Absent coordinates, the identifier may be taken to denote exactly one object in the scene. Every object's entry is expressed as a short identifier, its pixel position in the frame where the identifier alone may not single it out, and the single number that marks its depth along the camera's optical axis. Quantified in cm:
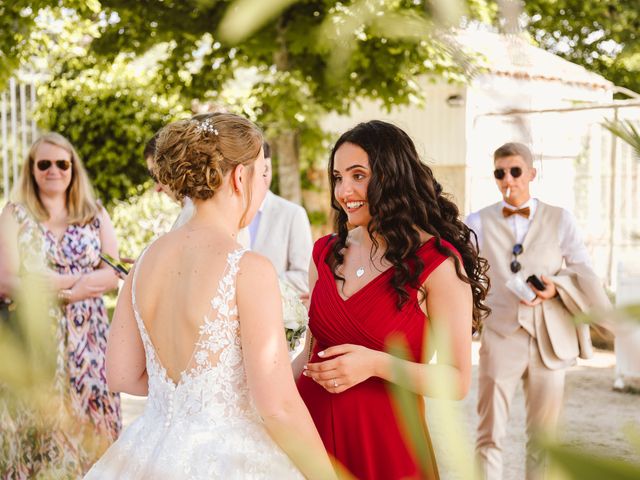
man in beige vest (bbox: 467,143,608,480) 407
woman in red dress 217
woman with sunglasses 423
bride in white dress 184
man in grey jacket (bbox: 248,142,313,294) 405
